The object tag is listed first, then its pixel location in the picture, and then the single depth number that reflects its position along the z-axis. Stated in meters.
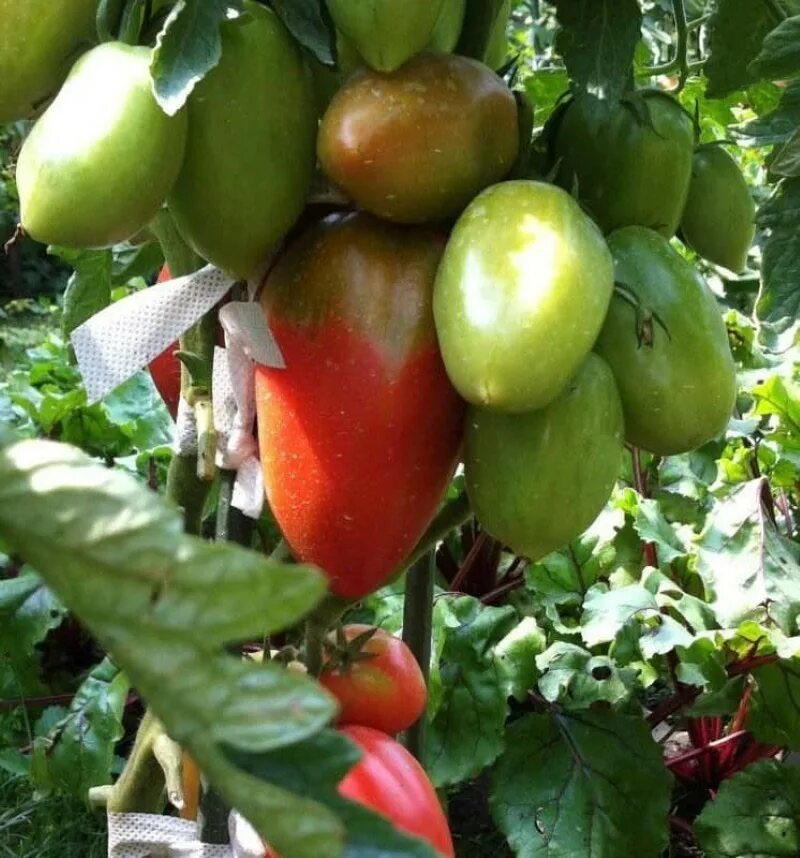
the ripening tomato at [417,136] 0.47
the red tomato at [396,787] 0.63
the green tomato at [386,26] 0.44
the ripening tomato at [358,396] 0.50
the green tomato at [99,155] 0.42
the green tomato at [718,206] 0.58
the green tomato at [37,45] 0.45
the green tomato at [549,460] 0.47
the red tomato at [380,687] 0.68
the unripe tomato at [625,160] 0.52
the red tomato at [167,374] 0.81
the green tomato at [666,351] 0.48
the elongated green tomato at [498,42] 0.60
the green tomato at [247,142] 0.46
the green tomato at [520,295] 0.43
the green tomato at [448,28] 0.51
